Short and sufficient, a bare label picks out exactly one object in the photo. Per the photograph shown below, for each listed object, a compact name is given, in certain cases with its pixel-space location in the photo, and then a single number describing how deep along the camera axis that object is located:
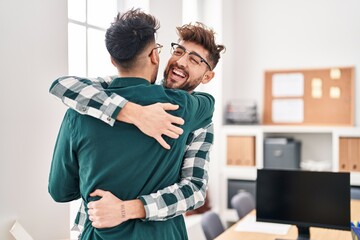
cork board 4.71
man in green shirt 1.29
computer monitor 2.61
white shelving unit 4.66
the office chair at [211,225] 3.00
